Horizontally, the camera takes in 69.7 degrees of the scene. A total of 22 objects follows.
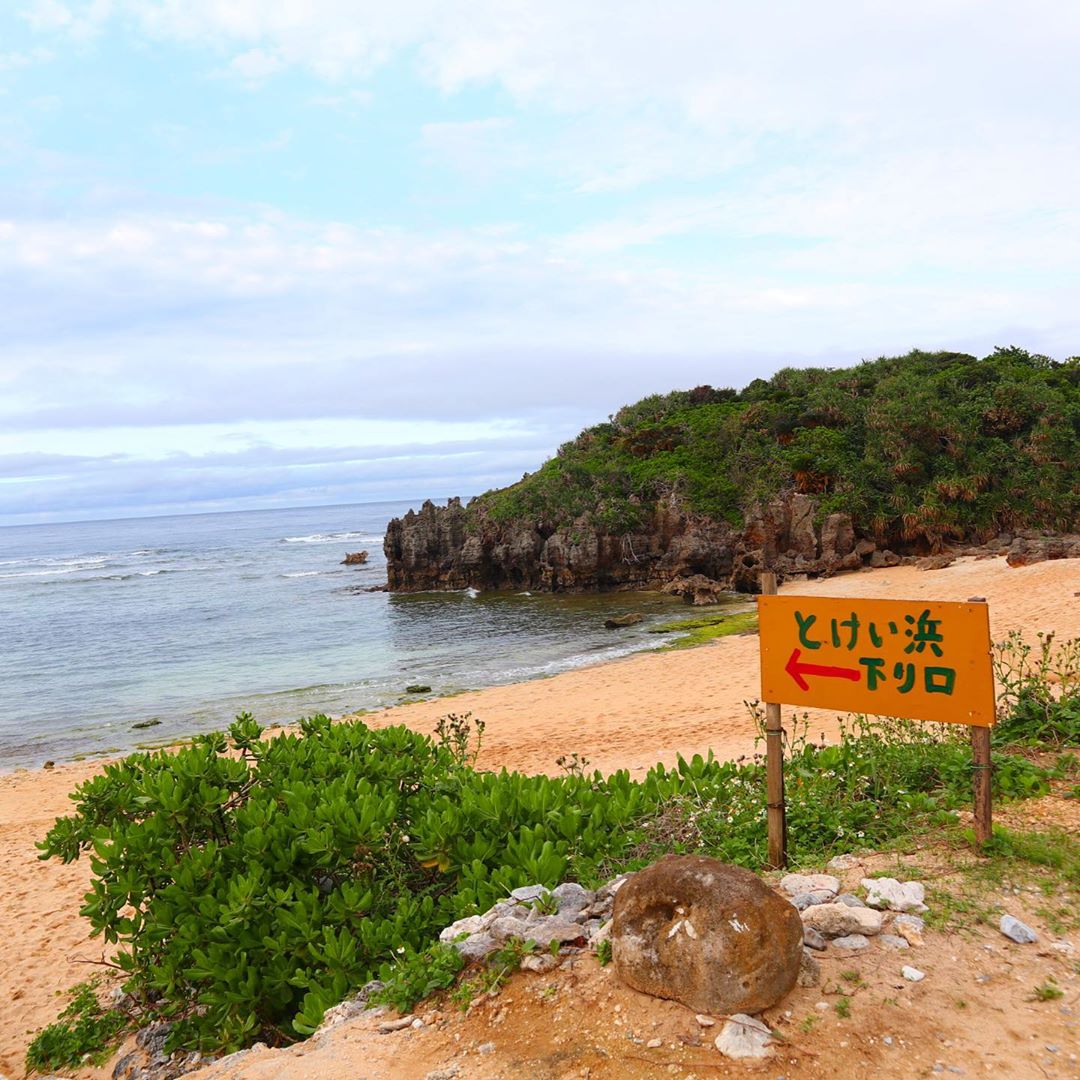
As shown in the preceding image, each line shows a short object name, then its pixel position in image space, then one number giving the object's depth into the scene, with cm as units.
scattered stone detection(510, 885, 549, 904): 433
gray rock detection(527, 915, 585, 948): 391
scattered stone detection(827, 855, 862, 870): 461
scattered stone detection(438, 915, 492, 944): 412
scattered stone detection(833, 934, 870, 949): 376
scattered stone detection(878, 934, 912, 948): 375
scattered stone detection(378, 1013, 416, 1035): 365
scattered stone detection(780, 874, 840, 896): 422
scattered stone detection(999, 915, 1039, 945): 375
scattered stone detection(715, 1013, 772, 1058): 309
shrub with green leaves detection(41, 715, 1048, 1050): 459
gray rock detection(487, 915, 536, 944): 396
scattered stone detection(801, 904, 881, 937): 385
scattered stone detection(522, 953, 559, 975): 376
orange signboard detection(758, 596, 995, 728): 427
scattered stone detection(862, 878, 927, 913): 403
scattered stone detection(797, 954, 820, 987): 351
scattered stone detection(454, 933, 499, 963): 392
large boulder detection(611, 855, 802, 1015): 333
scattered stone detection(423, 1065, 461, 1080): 320
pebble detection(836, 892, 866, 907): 406
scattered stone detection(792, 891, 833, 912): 407
